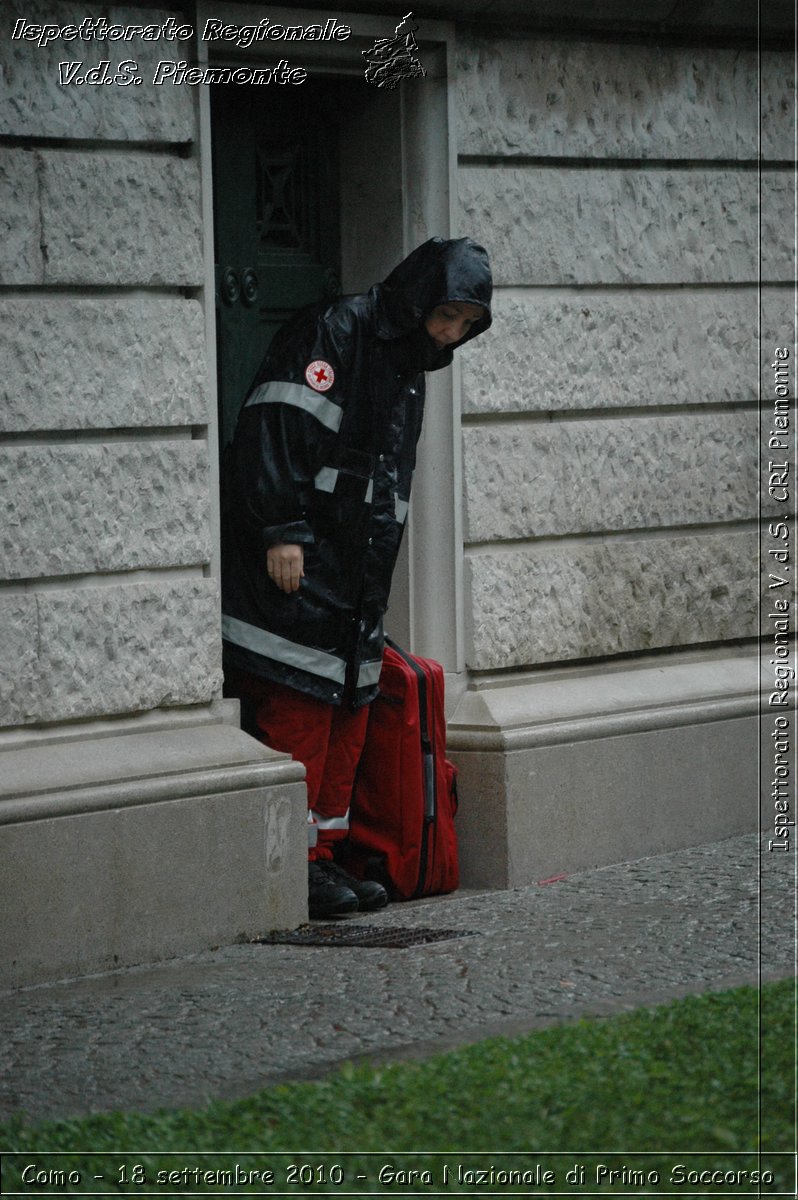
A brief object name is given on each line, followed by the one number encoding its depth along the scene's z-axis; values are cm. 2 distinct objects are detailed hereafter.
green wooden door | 1558
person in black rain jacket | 1437
